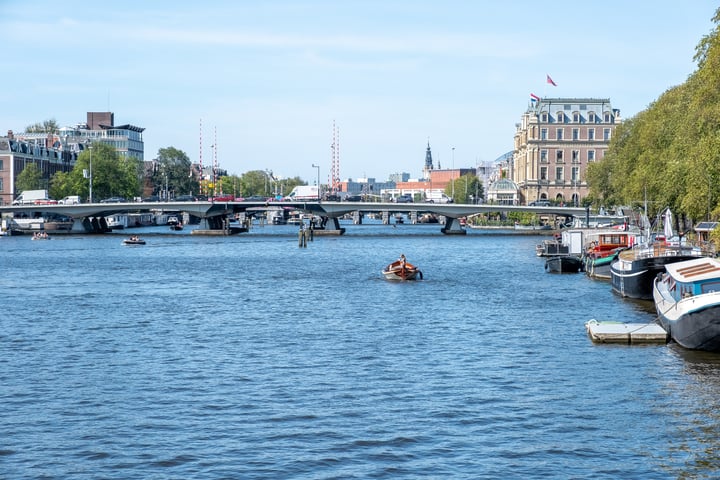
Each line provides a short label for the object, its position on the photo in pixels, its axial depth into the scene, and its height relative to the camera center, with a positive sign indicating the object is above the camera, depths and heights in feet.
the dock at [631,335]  160.04 -21.04
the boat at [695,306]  142.61 -15.62
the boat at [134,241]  491.31 -20.73
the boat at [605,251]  286.05 -16.06
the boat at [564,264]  314.76 -20.77
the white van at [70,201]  598.96 -2.58
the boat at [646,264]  211.00 -14.49
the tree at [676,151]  205.67 +11.55
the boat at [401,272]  287.69 -20.62
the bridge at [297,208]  565.12 -7.06
